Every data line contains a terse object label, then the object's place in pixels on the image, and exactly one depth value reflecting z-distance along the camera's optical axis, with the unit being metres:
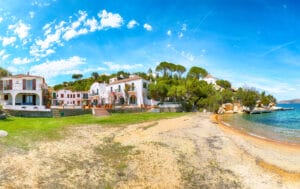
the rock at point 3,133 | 12.57
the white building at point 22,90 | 32.55
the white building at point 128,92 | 46.90
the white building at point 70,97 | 58.48
